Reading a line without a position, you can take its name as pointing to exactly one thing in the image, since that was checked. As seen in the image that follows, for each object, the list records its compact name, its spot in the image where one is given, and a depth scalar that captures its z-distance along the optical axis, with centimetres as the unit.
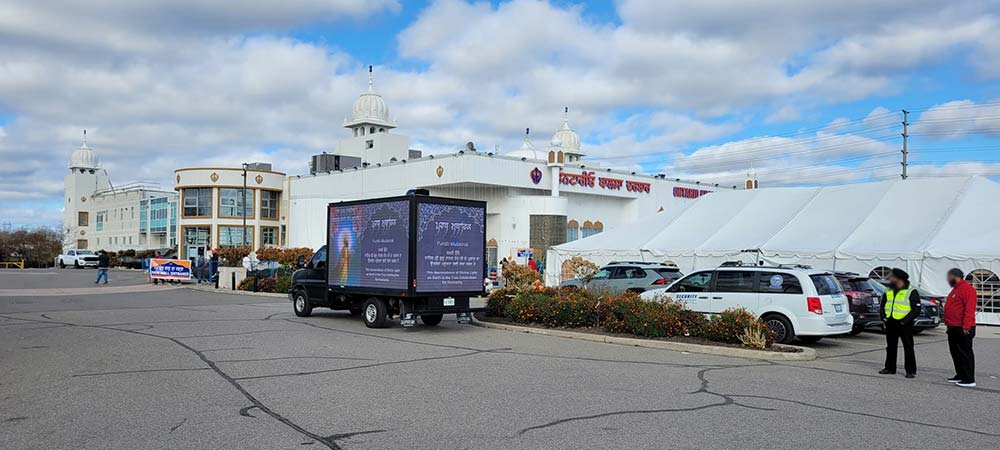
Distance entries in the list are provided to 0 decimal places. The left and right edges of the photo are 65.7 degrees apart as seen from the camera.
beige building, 6638
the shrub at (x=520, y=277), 1942
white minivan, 1420
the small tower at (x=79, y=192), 9238
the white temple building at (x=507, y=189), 4741
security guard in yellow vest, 1089
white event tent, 2189
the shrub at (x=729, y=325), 1345
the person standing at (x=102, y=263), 3684
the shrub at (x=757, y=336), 1302
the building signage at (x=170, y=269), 3788
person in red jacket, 1020
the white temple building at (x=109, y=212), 7731
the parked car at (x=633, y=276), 2233
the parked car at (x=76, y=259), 6494
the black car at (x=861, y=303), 1684
